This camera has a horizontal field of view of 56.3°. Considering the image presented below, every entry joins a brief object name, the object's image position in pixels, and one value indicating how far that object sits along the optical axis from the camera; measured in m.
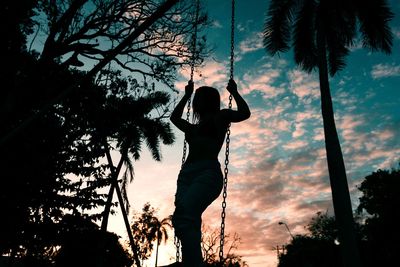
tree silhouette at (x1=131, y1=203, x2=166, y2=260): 45.09
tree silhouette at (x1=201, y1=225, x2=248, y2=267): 37.06
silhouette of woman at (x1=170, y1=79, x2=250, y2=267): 2.60
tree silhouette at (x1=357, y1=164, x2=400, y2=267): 27.19
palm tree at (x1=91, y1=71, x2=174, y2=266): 15.10
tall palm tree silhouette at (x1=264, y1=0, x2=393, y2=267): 13.03
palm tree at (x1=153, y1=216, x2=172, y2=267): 47.47
